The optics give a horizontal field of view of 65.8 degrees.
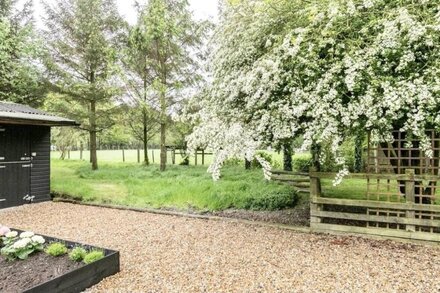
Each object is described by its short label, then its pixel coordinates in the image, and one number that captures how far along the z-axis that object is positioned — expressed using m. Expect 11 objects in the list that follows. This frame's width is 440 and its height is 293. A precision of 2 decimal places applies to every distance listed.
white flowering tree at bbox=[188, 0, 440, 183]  4.92
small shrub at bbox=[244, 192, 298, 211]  8.62
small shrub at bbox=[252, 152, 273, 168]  16.76
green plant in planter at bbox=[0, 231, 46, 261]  4.50
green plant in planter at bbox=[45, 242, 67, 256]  4.50
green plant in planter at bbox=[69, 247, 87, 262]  4.29
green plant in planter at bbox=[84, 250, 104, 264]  4.20
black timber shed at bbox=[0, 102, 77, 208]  8.69
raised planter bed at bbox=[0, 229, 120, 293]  3.68
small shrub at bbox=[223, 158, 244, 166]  18.05
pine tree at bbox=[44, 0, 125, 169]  15.37
